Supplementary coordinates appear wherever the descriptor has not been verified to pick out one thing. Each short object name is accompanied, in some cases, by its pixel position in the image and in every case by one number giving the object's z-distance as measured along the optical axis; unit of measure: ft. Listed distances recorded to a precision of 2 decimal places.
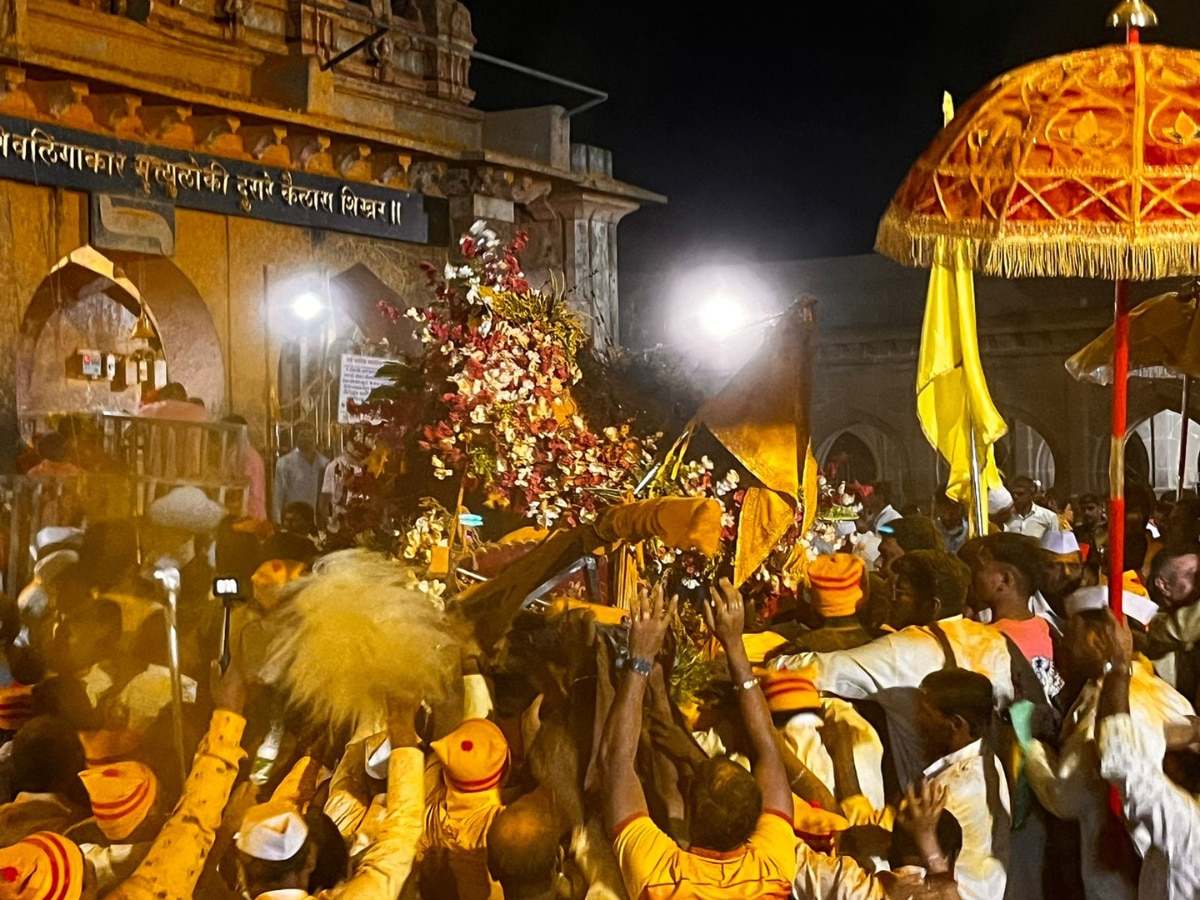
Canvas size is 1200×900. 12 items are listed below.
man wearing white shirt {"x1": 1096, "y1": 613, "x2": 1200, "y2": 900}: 14.66
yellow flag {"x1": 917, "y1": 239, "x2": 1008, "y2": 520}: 23.21
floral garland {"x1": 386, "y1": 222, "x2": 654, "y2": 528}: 19.36
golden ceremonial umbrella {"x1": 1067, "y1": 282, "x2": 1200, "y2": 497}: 23.29
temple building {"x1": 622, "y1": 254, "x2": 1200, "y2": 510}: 63.46
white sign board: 40.45
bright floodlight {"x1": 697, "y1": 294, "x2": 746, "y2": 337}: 26.80
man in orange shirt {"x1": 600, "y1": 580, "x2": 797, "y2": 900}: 13.94
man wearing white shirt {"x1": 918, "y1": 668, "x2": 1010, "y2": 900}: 15.60
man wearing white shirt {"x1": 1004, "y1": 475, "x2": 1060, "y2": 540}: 30.01
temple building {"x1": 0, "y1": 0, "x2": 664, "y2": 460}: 40.75
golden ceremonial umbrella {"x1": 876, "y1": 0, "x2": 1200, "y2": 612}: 15.70
